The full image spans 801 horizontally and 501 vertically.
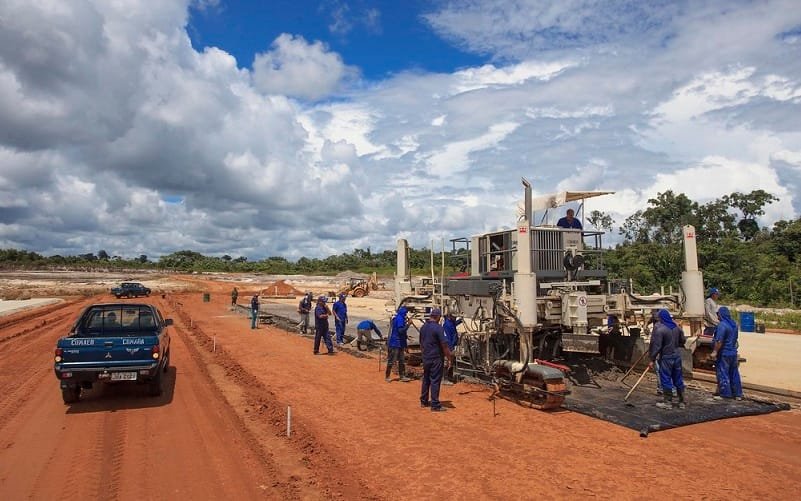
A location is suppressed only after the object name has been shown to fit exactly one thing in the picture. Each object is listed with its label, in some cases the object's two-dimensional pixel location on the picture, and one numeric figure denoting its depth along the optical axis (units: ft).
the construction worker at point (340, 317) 58.34
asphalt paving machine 31.22
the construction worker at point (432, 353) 29.86
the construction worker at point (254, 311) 75.56
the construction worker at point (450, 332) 36.14
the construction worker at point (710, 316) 38.06
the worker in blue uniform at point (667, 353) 29.04
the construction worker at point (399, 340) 38.47
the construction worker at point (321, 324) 50.47
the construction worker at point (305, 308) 67.24
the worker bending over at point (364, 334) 53.42
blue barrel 69.15
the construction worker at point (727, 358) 30.32
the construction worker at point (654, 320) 30.99
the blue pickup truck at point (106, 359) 27.94
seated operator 39.93
